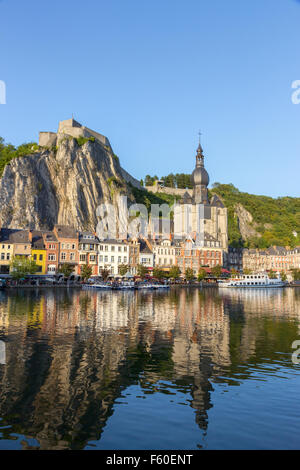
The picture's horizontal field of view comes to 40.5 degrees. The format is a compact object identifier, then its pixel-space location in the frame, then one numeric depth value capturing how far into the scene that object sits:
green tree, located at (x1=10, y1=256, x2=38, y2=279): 64.62
